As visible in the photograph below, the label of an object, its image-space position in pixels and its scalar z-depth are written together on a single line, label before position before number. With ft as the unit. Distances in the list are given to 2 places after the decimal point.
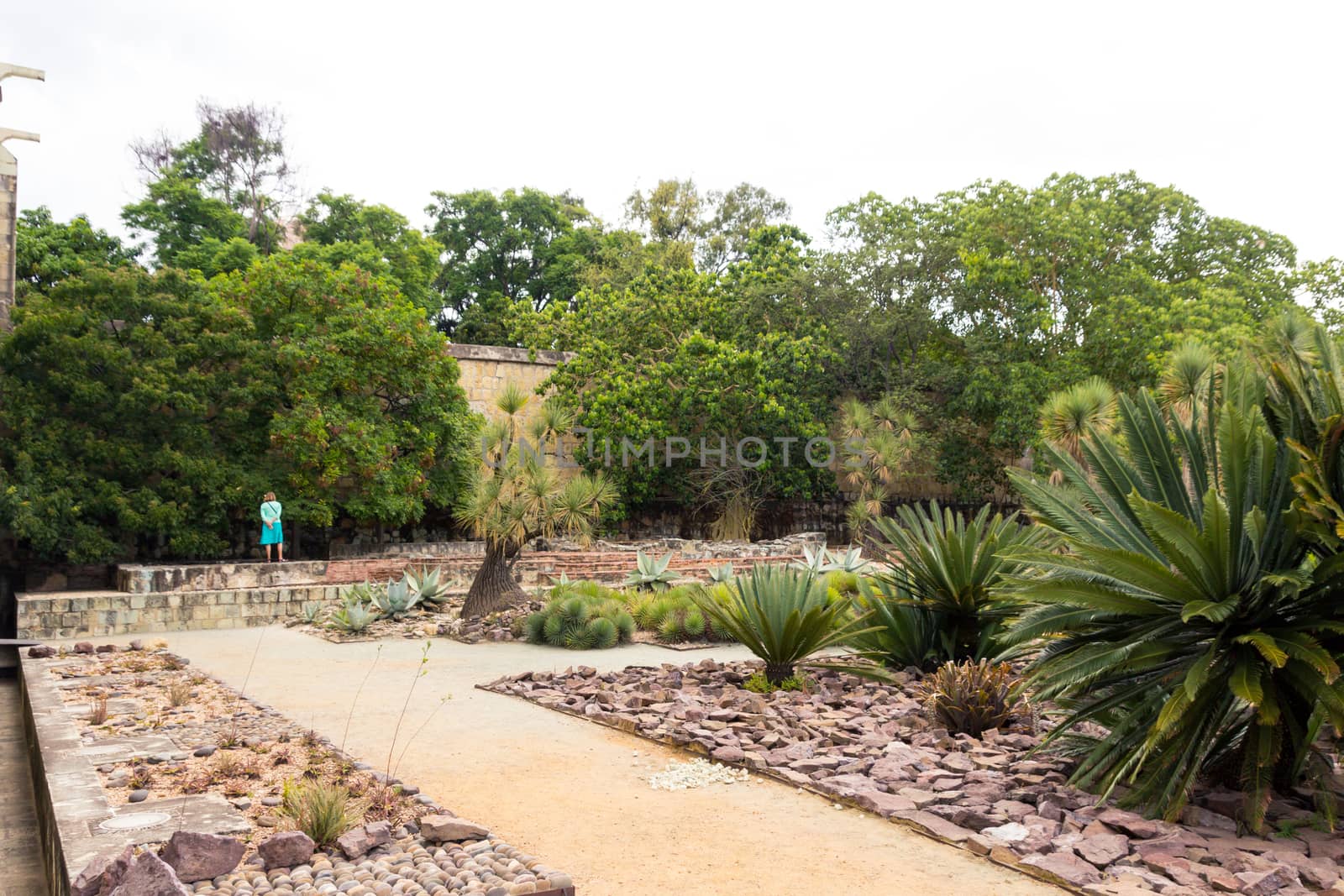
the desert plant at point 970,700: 18.98
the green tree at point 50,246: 70.54
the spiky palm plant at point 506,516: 39.32
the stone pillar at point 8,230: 50.34
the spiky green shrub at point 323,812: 12.51
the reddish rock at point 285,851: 11.76
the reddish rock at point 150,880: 9.92
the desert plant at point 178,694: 23.16
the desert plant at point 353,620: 37.52
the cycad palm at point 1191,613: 12.89
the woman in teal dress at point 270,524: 50.12
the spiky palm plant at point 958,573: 23.25
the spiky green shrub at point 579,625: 33.96
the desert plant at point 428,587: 43.04
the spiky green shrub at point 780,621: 24.06
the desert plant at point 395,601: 40.75
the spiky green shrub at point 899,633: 24.45
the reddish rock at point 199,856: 11.17
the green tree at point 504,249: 113.19
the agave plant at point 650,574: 45.62
